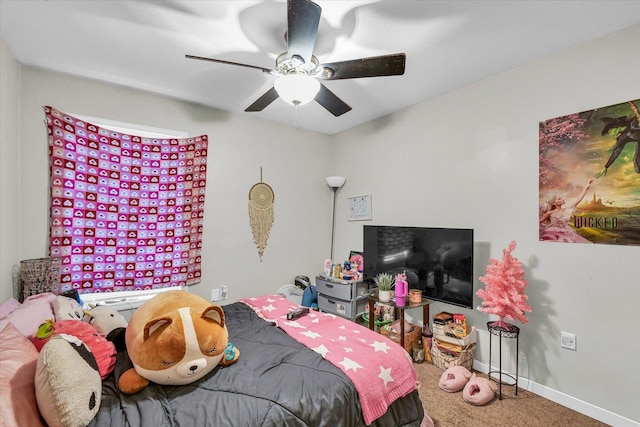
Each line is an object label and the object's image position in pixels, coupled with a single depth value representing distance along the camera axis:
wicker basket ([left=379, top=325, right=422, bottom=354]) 2.72
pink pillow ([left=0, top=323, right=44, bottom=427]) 0.88
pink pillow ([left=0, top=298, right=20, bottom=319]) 1.53
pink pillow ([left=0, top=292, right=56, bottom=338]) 1.41
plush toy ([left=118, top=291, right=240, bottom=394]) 1.26
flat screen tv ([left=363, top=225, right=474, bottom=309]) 2.43
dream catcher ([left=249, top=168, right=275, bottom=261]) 3.50
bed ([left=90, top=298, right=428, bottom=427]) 1.15
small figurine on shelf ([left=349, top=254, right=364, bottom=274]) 3.58
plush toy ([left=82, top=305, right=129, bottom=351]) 1.66
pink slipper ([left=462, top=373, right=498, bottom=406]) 2.06
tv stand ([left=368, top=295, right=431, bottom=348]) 2.65
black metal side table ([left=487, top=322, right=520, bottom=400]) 2.10
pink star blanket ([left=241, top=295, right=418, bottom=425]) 1.42
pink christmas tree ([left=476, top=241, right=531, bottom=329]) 2.08
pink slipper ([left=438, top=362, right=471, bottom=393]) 2.22
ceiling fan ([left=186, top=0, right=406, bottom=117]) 1.48
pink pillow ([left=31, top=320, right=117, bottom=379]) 1.36
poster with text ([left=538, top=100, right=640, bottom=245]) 1.85
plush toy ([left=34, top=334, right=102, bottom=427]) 0.93
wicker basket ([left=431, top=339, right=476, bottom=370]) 2.44
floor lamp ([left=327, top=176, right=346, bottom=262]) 3.90
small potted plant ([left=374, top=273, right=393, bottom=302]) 2.86
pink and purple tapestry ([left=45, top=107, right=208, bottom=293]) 2.43
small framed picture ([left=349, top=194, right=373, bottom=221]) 3.65
